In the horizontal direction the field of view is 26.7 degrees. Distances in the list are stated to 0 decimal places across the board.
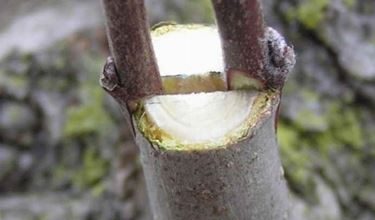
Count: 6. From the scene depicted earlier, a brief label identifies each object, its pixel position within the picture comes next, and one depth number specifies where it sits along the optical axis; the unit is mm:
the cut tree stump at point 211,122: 117
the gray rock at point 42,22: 394
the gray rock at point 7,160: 381
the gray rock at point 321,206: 331
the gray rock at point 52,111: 372
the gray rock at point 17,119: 379
